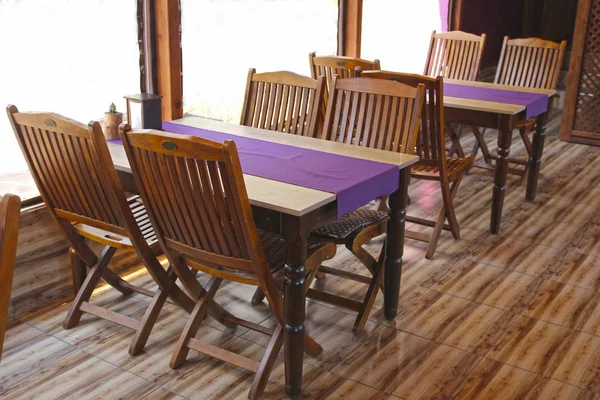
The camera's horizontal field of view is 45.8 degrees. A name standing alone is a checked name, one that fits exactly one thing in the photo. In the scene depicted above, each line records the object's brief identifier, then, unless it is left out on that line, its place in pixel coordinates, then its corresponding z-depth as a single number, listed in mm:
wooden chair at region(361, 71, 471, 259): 3852
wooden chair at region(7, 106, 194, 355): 2752
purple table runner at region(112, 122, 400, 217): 2746
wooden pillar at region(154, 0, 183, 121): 4035
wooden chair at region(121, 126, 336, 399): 2406
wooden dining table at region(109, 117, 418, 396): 2537
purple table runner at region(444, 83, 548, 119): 4445
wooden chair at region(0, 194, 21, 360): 1583
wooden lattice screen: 6485
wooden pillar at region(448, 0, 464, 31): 6863
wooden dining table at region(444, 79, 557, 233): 4207
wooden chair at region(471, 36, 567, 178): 5258
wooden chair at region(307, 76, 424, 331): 3170
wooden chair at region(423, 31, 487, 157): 5551
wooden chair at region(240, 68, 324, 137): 3773
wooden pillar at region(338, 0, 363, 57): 5863
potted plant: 3352
